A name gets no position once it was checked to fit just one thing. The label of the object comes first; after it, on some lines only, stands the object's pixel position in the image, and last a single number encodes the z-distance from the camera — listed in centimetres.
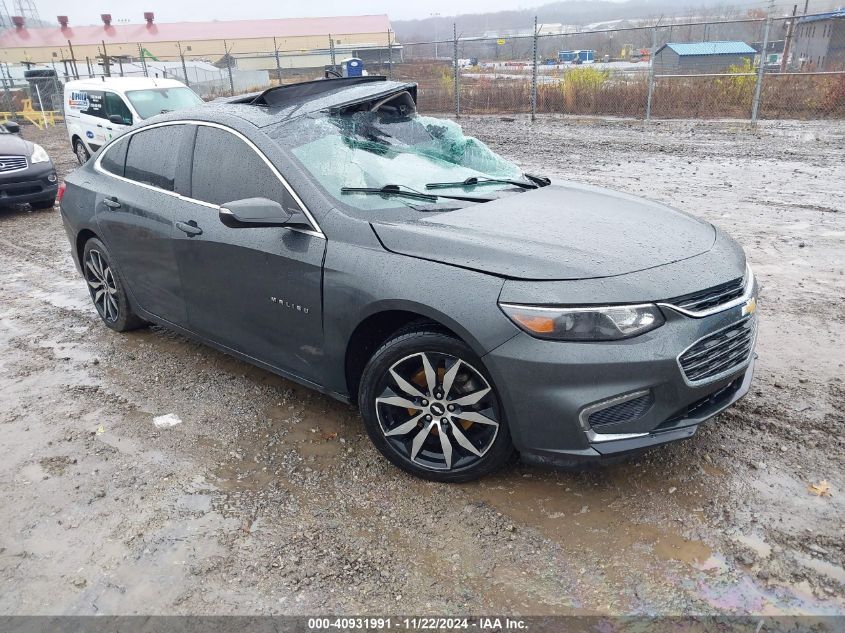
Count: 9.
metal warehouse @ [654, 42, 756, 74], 2130
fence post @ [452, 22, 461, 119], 1782
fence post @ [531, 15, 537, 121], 1783
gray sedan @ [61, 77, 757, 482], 259
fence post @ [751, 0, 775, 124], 1326
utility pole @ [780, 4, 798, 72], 1787
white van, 1194
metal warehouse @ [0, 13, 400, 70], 5638
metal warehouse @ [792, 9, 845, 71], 2037
